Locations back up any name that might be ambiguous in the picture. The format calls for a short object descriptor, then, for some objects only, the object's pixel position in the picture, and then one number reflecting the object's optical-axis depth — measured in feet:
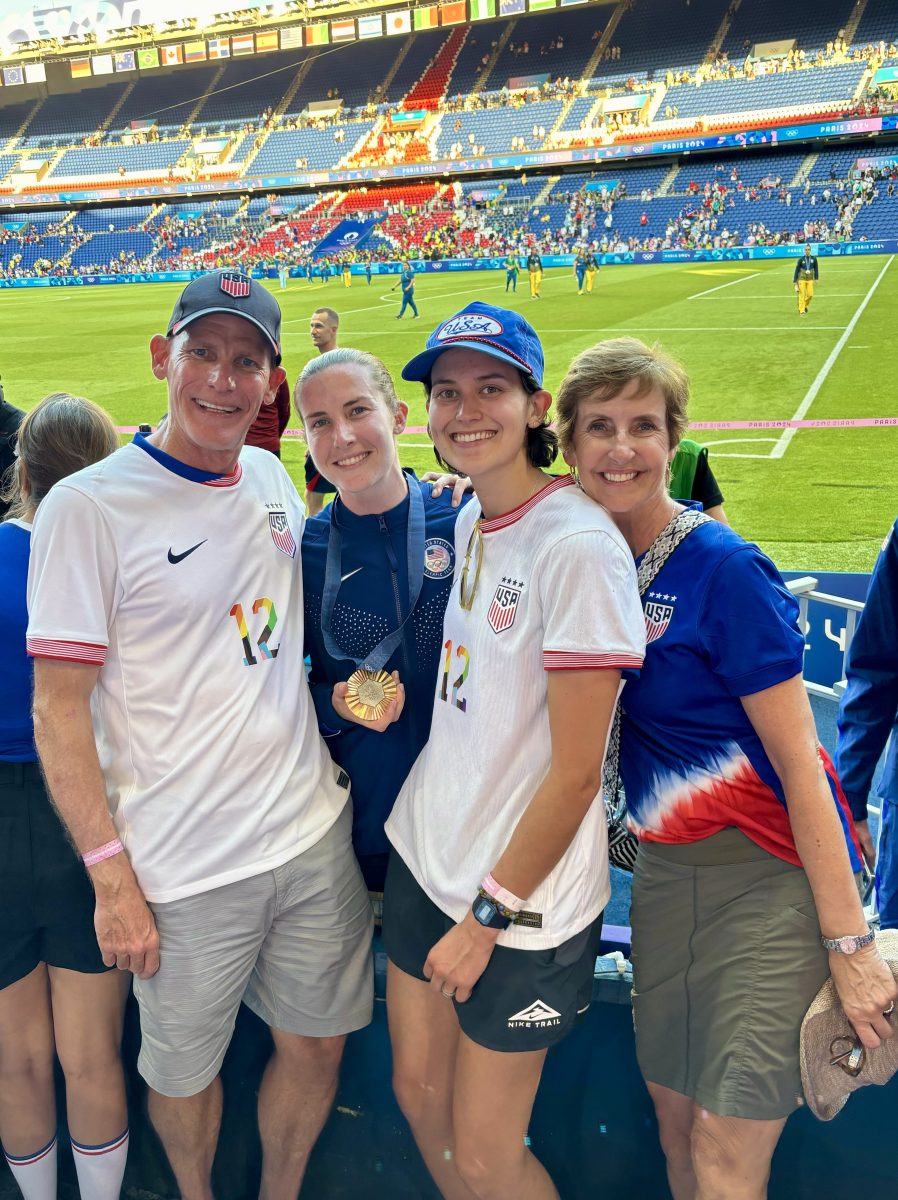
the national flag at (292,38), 179.73
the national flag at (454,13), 168.55
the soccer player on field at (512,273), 96.32
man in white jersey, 6.66
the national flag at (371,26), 174.19
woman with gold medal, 7.53
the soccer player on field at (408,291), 80.02
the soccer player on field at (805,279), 69.51
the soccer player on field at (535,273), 89.56
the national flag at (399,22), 172.24
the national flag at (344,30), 175.01
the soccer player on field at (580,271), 91.25
